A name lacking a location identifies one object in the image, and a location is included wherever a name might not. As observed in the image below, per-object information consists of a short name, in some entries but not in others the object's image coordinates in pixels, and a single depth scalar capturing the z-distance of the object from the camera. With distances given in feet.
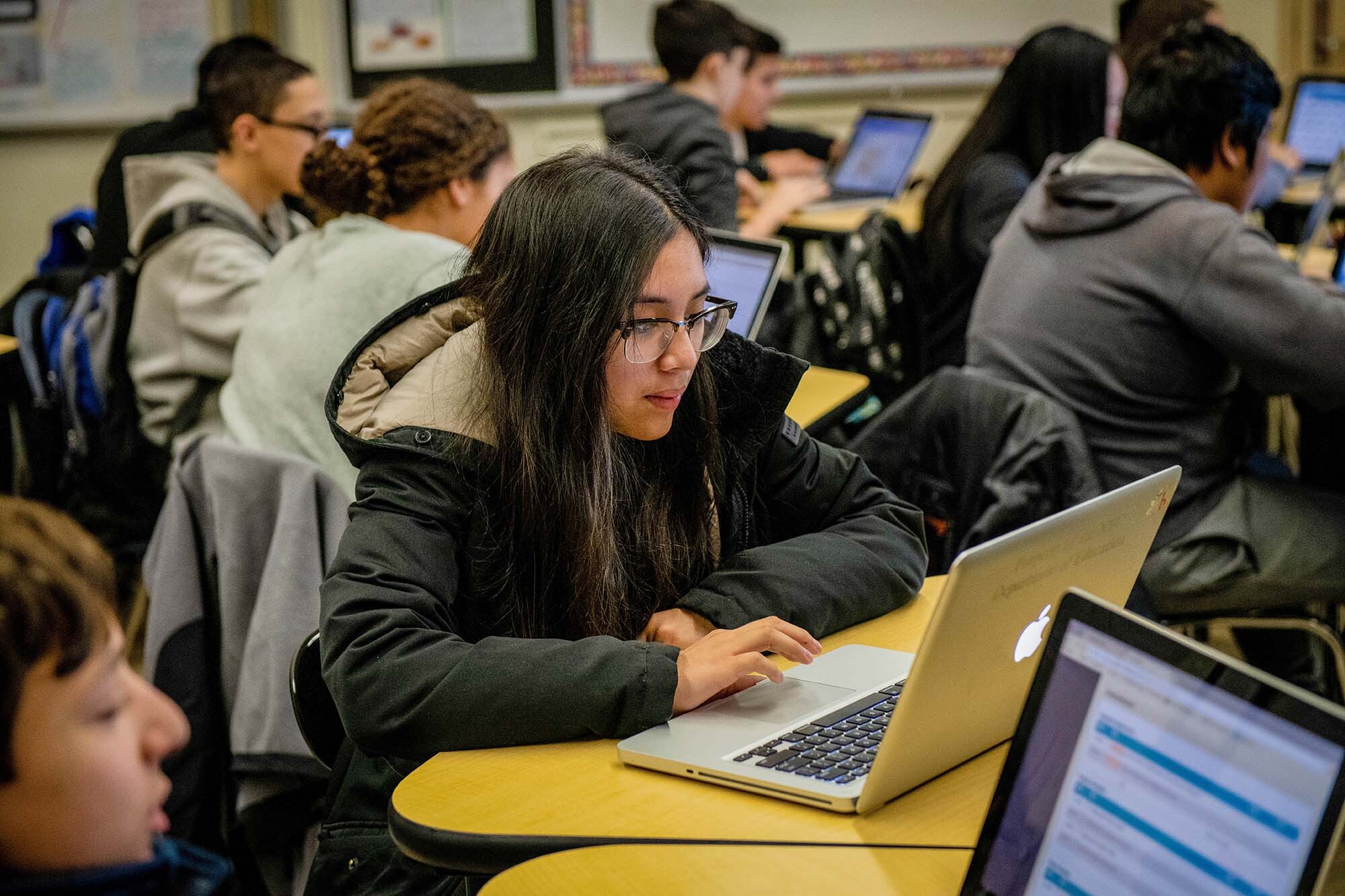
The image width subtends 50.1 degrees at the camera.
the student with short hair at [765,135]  16.11
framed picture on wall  19.88
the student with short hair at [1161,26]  13.66
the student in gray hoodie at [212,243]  8.82
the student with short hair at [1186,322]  7.00
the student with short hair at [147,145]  11.48
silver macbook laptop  3.21
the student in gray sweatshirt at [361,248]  6.77
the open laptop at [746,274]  8.58
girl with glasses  3.88
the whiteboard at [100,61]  19.85
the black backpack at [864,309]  10.12
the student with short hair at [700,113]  12.82
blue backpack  9.18
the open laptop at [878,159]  16.17
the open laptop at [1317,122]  15.29
